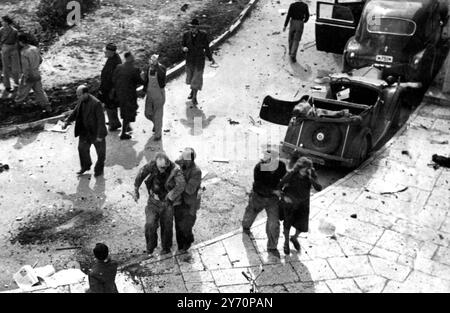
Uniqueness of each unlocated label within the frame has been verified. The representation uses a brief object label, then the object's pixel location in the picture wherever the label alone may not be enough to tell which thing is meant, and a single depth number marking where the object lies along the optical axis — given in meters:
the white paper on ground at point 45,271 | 8.16
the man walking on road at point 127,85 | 11.28
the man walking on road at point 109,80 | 11.45
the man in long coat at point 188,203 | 8.15
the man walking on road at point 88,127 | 10.20
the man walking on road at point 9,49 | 12.82
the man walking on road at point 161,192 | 8.02
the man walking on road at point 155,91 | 11.35
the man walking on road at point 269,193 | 8.22
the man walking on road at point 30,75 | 12.09
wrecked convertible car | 10.66
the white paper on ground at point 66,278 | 7.89
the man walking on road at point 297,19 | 14.96
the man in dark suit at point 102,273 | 6.73
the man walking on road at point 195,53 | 12.80
